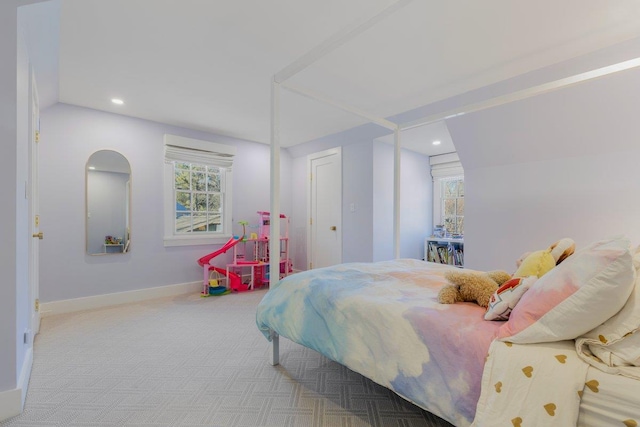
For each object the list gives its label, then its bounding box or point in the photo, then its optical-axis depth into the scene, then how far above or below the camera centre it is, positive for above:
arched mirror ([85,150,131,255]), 3.44 +0.14
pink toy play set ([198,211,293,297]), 4.00 -0.74
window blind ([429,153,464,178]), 4.84 +0.81
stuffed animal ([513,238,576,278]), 1.45 -0.24
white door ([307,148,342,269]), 4.57 +0.08
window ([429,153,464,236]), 4.98 +0.35
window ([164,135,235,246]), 3.99 +0.34
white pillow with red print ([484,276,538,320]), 1.18 -0.35
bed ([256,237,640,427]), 0.86 -0.49
